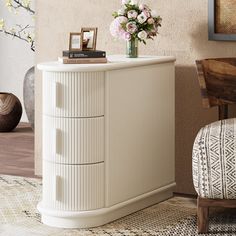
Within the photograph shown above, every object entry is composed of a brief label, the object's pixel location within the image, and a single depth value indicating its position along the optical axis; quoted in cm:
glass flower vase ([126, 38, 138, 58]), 430
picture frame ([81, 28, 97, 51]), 404
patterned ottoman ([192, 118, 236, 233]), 363
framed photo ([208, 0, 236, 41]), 430
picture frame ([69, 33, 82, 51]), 401
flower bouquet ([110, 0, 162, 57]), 423
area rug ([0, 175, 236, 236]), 375
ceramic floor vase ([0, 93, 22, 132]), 667
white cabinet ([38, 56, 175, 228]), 375
